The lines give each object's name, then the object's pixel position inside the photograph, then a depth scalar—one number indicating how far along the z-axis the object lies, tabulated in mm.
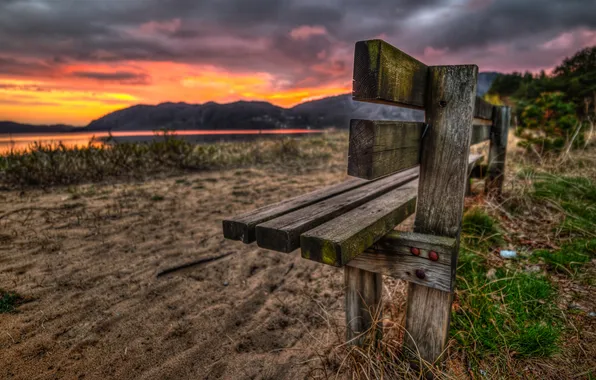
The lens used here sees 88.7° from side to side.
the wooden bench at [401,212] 1239
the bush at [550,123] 6027
